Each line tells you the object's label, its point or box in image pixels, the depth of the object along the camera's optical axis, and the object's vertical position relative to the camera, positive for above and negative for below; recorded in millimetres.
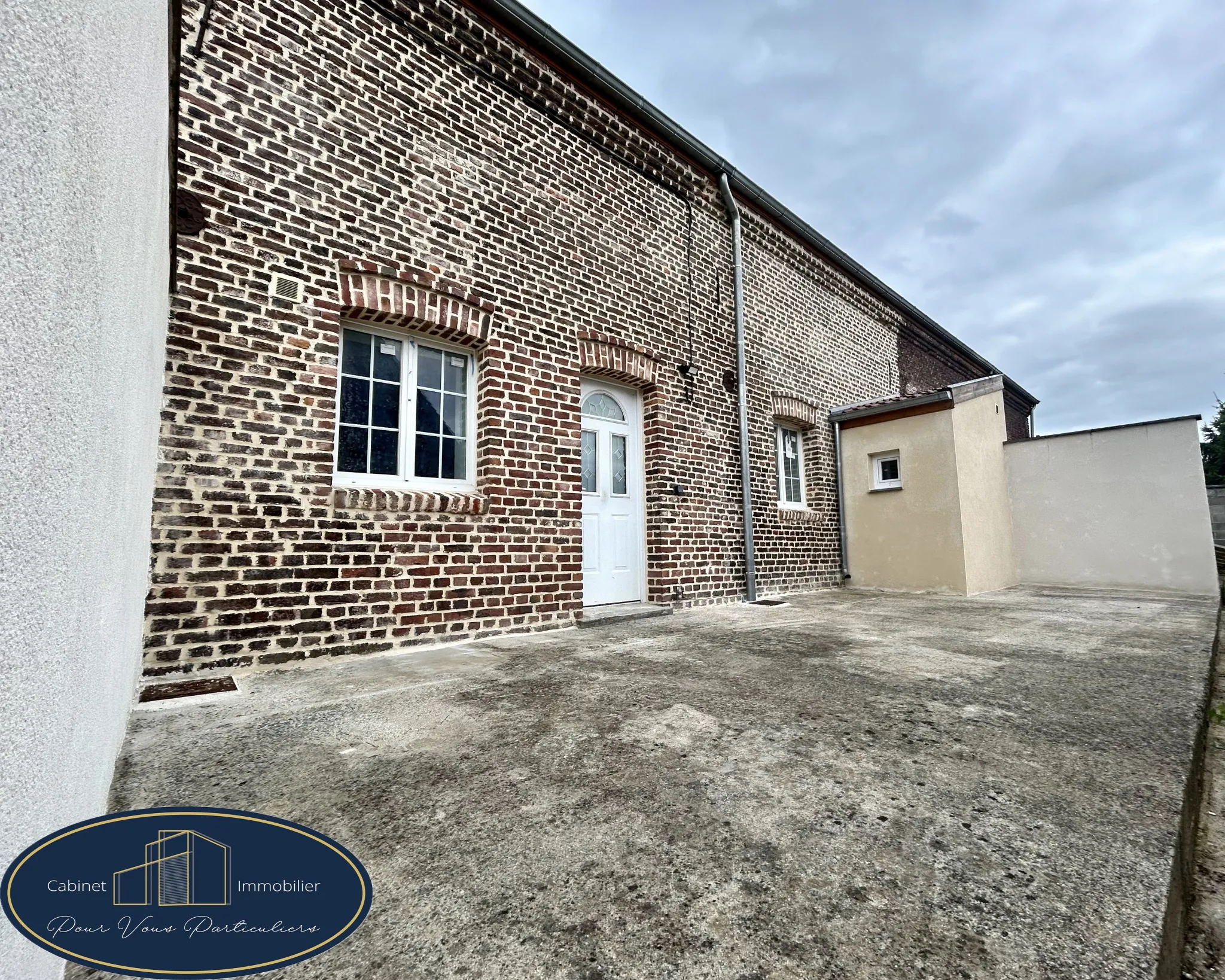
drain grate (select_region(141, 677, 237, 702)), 2639 -689
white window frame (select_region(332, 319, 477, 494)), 3867 +783
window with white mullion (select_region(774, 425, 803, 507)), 7668 +1028
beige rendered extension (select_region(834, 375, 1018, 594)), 7020 +505
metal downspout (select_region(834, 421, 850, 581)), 8023 +298
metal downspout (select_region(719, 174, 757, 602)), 6480 +1859
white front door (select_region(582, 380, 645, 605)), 5375 +463
